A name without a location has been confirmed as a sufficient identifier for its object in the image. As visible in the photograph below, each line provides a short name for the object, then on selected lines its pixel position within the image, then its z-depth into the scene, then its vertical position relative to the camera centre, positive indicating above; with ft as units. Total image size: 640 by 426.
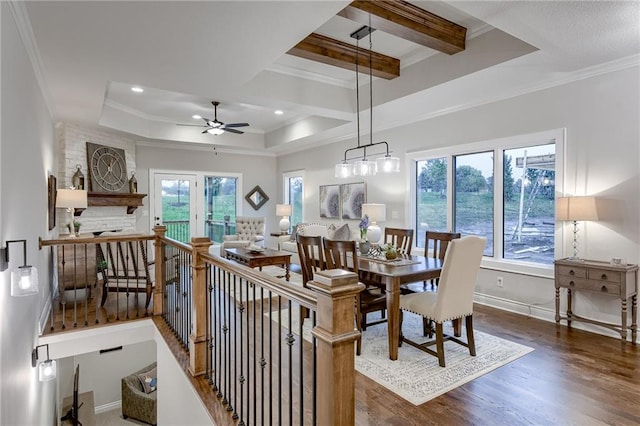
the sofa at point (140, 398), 20.49 -10.95
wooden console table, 10.82 -2.35
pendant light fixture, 12.00 +1.63
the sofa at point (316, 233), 19.66 -1.48
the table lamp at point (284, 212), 26.02 -0.26
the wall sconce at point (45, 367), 10.16 -4.62
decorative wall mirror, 28.78 +0.93
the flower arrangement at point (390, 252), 12.16 -1.52
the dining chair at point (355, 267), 10.03 -1.78
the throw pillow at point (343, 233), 19.45 -1.41
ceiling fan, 18.04 +4.26
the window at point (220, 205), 27.12 +0.28
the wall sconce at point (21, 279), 6.82 -1.37
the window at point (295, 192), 27.84 +1.28
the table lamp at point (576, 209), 11.50 -0.05
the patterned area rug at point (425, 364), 8.48 -4.24
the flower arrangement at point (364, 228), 13.84 -0.79
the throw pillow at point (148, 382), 21.26 -10.43
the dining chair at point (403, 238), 14.94 -1.32
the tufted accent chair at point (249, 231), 24.92 -1.63
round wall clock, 19.62 +2.39
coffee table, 17.25 -2.48
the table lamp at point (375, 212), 18.70 -0.20
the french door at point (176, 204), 24.86 +0.34
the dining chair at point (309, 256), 11.22 -1.59
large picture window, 13.71 +0.67
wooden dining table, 9.84 -1.94
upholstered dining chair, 9.24 -2.30
